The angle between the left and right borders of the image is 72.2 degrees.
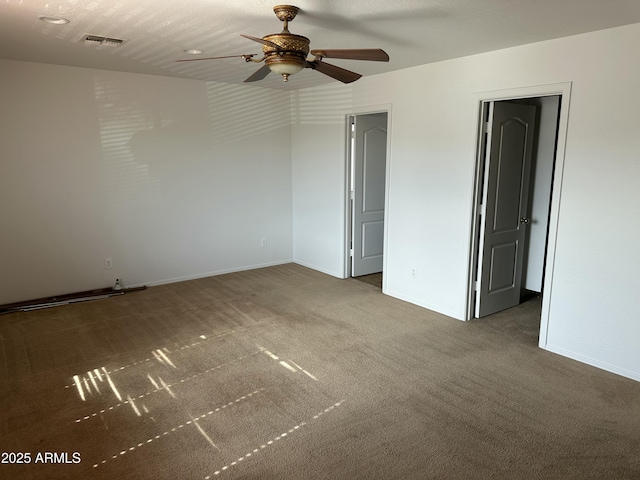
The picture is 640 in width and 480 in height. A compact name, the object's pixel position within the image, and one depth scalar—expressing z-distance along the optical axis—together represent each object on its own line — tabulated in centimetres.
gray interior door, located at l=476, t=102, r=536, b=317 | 411
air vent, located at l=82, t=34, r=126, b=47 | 344
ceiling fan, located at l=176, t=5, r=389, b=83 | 243
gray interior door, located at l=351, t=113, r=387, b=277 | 554
